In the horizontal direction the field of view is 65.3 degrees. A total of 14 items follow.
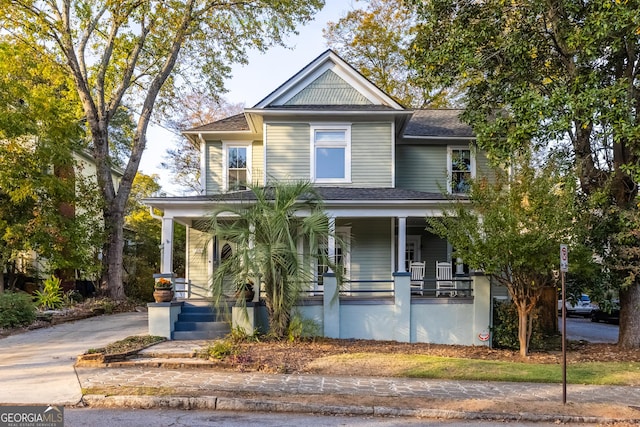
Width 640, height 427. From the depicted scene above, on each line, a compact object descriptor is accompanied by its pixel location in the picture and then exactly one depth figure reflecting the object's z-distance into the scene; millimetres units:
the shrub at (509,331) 12070
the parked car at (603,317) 21988
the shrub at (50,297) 16484
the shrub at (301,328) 10859
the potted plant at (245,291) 10433
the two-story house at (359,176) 12523
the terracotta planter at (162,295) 11555
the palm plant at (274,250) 10320
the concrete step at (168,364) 8797
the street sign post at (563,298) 6904
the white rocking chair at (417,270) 14766
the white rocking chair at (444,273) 14788
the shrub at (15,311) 12865
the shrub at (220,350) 9227
